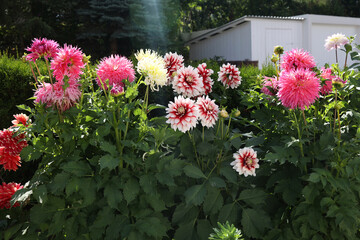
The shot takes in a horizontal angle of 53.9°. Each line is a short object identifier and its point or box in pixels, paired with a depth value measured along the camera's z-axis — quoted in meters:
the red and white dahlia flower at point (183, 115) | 1.49
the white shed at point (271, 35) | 11.85
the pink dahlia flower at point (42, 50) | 1.62
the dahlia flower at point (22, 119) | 1.78
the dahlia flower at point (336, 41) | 2.13
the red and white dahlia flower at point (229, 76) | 2.00
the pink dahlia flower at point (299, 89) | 1.53
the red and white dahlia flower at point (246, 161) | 1.56
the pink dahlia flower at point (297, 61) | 1.84
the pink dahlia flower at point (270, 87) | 1.87
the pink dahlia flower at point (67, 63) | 1.56
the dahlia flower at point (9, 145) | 1.78
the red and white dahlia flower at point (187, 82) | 1.67
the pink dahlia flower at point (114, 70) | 1.64
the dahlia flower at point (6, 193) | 1.86
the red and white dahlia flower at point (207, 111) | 1.56
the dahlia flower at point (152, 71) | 1.59
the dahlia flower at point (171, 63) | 1.87
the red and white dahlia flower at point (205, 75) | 1.90
